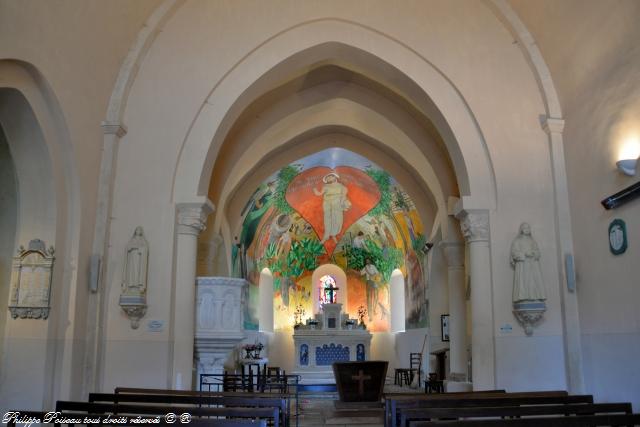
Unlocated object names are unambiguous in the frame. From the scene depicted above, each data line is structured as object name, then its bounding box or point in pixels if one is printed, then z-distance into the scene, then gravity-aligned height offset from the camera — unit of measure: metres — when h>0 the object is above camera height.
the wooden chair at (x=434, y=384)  12.78 -0.68
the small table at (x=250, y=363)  10.00 -0.29
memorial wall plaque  7.91 +0.88
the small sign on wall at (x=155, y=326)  8.97 +0.37
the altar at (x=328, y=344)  19.77 +0.23
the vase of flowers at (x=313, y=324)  20.35 +0.88
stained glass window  21.50 +2.10
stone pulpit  9.44 +0.47
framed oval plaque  7.56 +1.38
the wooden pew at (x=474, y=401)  6.01 -0.48
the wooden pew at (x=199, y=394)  6.53 -0.45
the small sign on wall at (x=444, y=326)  15.05 +0.60
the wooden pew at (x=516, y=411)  5.29 -0.51
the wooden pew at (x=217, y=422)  4.50 -0.50
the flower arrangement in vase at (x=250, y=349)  15.15 +0.07
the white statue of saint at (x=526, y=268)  8.83 +1.16
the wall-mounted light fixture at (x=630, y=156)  7.28 +2.25
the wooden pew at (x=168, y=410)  5.32 -0.50
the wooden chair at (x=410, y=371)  16.86 -0.53
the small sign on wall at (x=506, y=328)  8.98 +0.32
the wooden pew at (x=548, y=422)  4.37 -0.50
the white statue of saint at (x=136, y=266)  8.92 +1.21
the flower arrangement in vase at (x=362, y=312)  22.00 +1.38
